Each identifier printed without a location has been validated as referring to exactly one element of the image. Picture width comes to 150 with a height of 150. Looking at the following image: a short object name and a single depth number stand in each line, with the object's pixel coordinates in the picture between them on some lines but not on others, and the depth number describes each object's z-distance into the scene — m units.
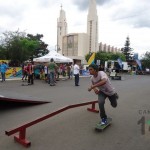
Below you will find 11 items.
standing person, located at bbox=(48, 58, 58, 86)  10.00
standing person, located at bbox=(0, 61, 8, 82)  11.30
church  73.50
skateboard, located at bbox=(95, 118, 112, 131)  3.35
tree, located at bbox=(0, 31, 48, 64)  21.02
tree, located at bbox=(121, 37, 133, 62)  55.48
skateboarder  3.42
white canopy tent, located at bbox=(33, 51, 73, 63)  13.32
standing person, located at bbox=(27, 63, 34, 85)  10.29
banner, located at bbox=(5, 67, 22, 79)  14.61
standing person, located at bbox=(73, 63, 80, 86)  9.97
